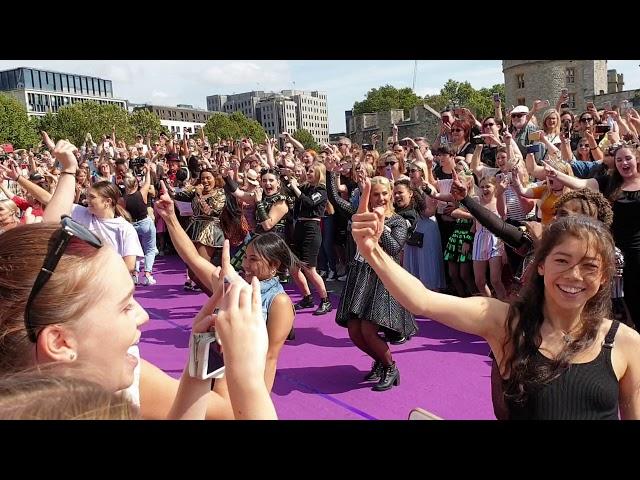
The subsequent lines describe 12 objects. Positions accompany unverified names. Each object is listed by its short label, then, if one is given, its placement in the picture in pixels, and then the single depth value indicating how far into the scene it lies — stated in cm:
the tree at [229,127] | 8806
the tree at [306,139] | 8378
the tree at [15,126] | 5228
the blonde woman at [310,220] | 714
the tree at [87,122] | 6066
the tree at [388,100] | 9462
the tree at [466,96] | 8585
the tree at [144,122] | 7139
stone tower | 5172
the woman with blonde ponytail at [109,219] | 557
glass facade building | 7488
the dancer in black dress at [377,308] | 441
